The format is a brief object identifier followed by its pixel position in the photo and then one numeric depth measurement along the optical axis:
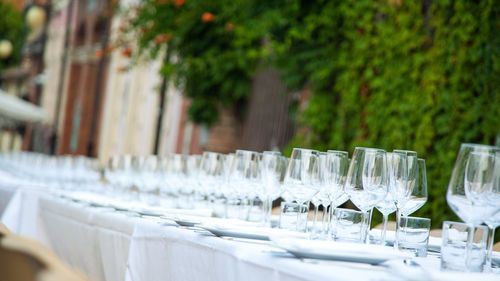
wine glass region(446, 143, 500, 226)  4.59
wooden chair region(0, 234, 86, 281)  3.04
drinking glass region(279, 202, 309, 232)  6.14
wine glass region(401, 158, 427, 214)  5.38
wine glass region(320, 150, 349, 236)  5.62
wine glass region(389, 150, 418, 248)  5.33
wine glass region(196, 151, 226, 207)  7.17
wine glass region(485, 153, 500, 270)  4.54
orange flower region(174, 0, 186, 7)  18.10
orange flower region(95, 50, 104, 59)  20.02
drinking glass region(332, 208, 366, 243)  5.53
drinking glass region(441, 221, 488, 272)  4.74
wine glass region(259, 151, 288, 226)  6.48
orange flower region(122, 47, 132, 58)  18.81
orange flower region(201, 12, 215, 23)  17.42
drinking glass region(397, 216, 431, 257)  5.44
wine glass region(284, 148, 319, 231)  5.73
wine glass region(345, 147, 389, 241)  5.31
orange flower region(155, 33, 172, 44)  18.74
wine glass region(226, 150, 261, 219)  6.58
